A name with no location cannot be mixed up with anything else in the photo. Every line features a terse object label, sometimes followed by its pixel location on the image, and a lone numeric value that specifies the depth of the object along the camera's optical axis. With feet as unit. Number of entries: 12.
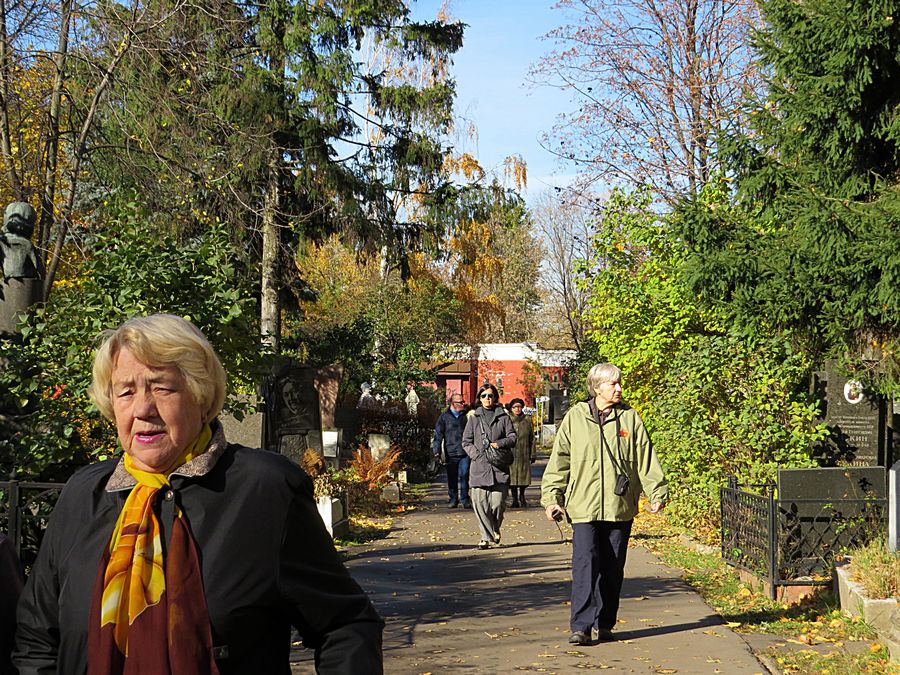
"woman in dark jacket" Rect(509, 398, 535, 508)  63.93
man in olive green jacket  26.94
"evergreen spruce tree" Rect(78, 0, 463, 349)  65.62
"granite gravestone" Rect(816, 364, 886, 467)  50.03
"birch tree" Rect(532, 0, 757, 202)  81.61
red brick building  181.06
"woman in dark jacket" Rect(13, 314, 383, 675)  8.25
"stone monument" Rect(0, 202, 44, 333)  27.78
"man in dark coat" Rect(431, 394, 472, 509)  64.80
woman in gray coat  46.68
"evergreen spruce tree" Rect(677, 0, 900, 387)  37.73
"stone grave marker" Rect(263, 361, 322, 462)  56.54
